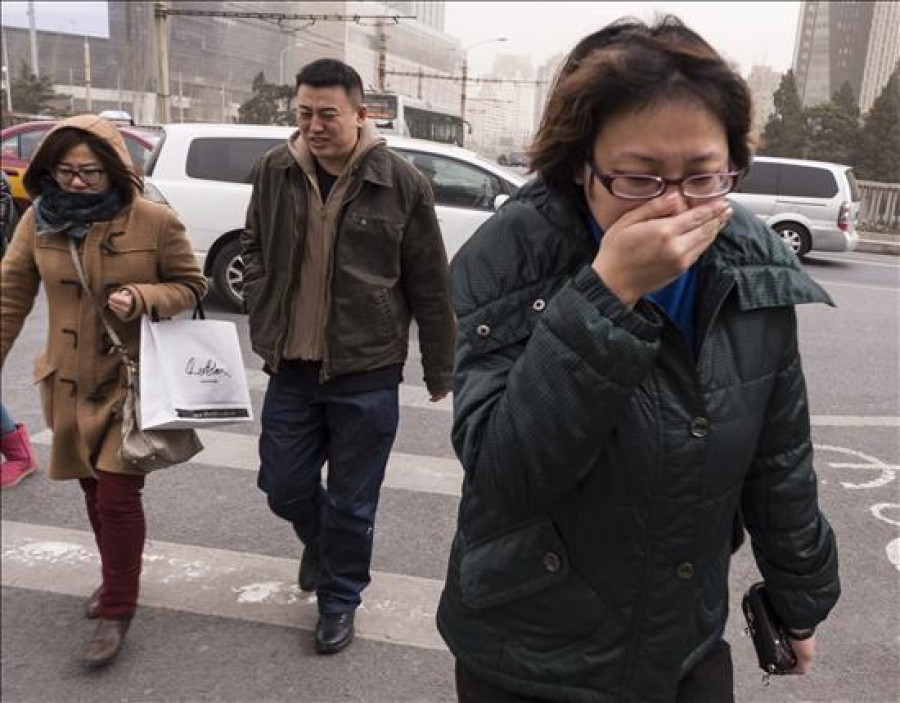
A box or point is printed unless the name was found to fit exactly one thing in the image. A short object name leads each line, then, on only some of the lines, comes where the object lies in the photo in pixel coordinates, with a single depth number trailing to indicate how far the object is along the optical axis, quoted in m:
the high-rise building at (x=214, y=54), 34.16
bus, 21.23
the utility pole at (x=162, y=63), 19.61
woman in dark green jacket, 1.11
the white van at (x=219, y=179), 8.16
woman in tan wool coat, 2.58
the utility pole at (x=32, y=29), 52.97
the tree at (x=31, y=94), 56.59
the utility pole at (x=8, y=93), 51.99
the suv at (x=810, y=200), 13.17
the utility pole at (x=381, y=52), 23.48
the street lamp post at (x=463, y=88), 39.36
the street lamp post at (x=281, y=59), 70.40
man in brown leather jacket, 2.67
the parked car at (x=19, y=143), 11.66
